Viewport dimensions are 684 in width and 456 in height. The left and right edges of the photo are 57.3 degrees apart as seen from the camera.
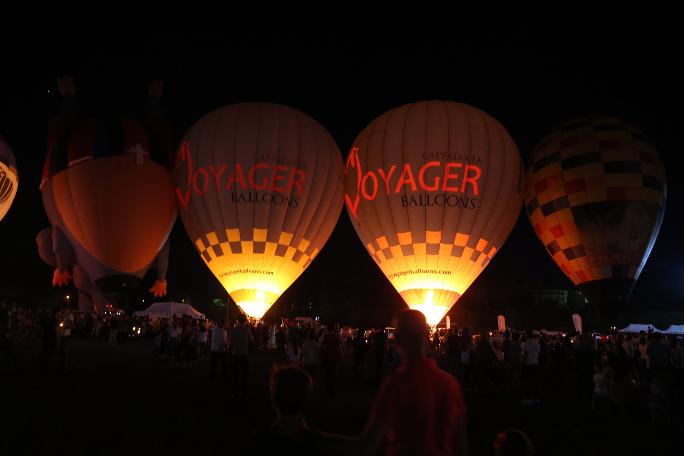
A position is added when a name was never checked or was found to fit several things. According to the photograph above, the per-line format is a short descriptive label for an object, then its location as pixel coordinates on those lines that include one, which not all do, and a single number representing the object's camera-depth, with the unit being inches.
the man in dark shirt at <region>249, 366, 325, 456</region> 88.7
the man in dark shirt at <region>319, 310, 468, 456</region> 102.3
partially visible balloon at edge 1009.5
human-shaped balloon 834.8
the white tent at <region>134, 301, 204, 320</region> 1136.8
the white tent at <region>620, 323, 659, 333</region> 1176.1
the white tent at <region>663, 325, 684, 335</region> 1080.8
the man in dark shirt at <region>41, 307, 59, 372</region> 430.6
